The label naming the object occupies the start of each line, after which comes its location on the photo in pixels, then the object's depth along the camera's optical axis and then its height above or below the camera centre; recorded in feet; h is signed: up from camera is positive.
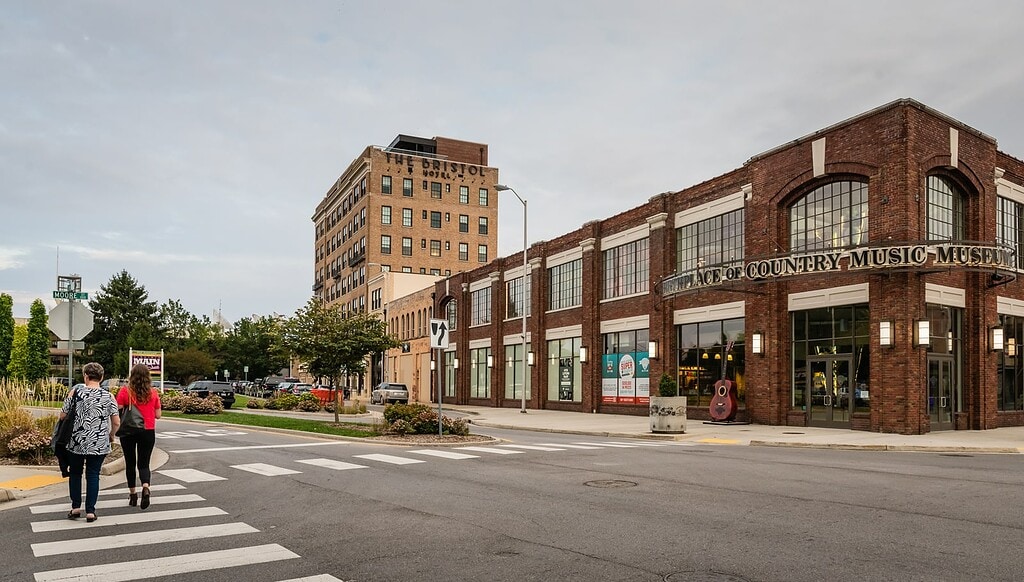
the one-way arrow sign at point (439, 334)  64.90 +0.84
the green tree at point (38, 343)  286.05 -0.69
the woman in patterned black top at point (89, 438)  30.22 -3.55
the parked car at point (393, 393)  165.68 -9.75
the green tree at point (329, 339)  93.76 +0.49
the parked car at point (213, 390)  149.46 -8.81
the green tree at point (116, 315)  316.19 +10.30
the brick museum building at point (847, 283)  76.89 +6.83
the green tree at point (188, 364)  265.54 -6.91
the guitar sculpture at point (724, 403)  92.99 -6.22
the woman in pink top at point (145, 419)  33.35 -3.25
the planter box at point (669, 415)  79.87 -6.60
